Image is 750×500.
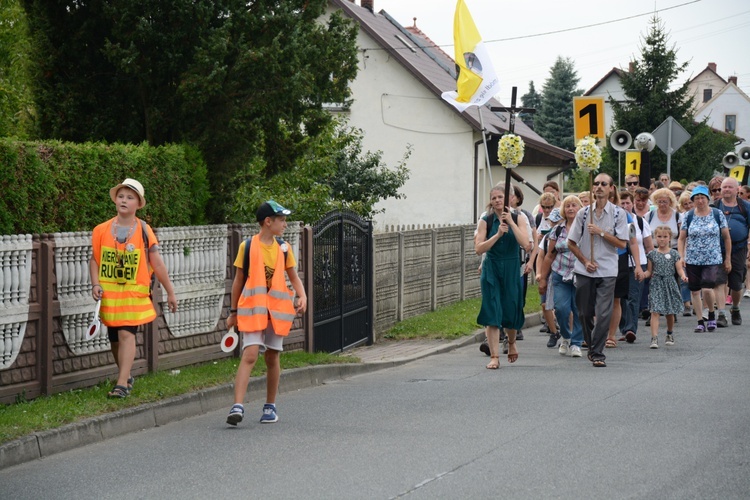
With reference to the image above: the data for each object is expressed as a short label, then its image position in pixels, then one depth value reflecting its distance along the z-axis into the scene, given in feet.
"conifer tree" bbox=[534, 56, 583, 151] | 292.47
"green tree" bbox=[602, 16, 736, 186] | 166.40
